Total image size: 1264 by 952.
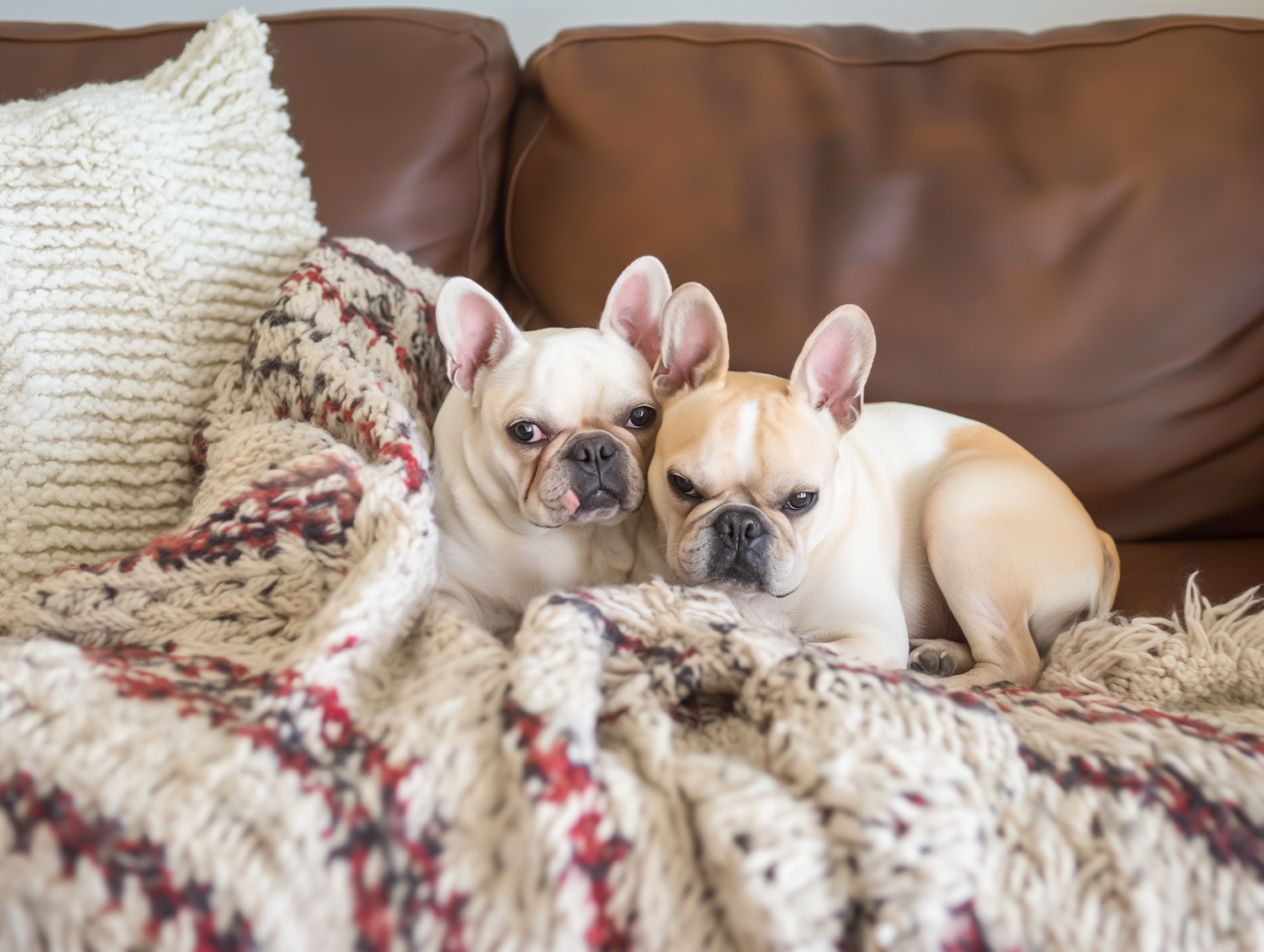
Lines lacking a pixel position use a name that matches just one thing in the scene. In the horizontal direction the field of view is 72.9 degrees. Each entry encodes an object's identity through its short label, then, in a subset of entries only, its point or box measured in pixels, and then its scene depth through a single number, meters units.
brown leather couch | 1.24
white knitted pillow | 1.07
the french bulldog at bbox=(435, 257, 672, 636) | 1.10
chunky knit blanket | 0.57
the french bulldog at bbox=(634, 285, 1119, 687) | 1.03
